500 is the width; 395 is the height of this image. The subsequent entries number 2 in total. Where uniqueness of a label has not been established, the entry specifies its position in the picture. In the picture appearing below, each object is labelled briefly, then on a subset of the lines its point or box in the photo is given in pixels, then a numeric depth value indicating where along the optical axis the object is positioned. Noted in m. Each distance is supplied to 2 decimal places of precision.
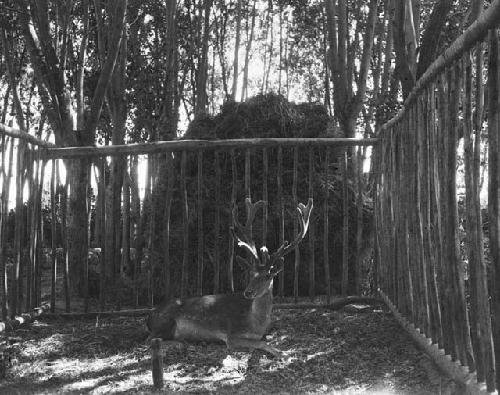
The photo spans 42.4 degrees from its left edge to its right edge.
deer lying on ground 5.29
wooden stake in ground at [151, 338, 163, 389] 3.95
